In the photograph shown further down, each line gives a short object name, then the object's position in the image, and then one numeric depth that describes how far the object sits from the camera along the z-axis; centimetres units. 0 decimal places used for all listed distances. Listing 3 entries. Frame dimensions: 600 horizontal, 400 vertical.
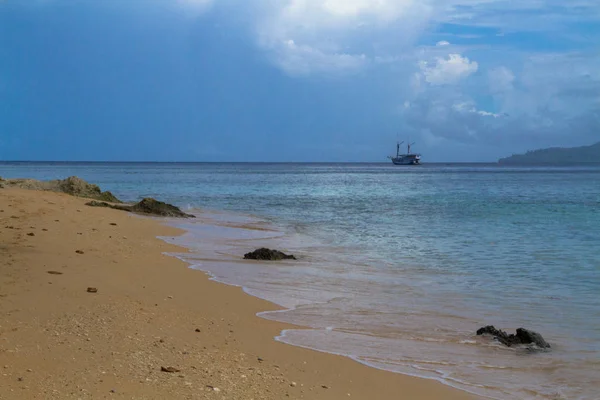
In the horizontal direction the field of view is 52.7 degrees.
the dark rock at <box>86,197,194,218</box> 2502
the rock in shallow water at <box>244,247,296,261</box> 1427
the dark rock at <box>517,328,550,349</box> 769
